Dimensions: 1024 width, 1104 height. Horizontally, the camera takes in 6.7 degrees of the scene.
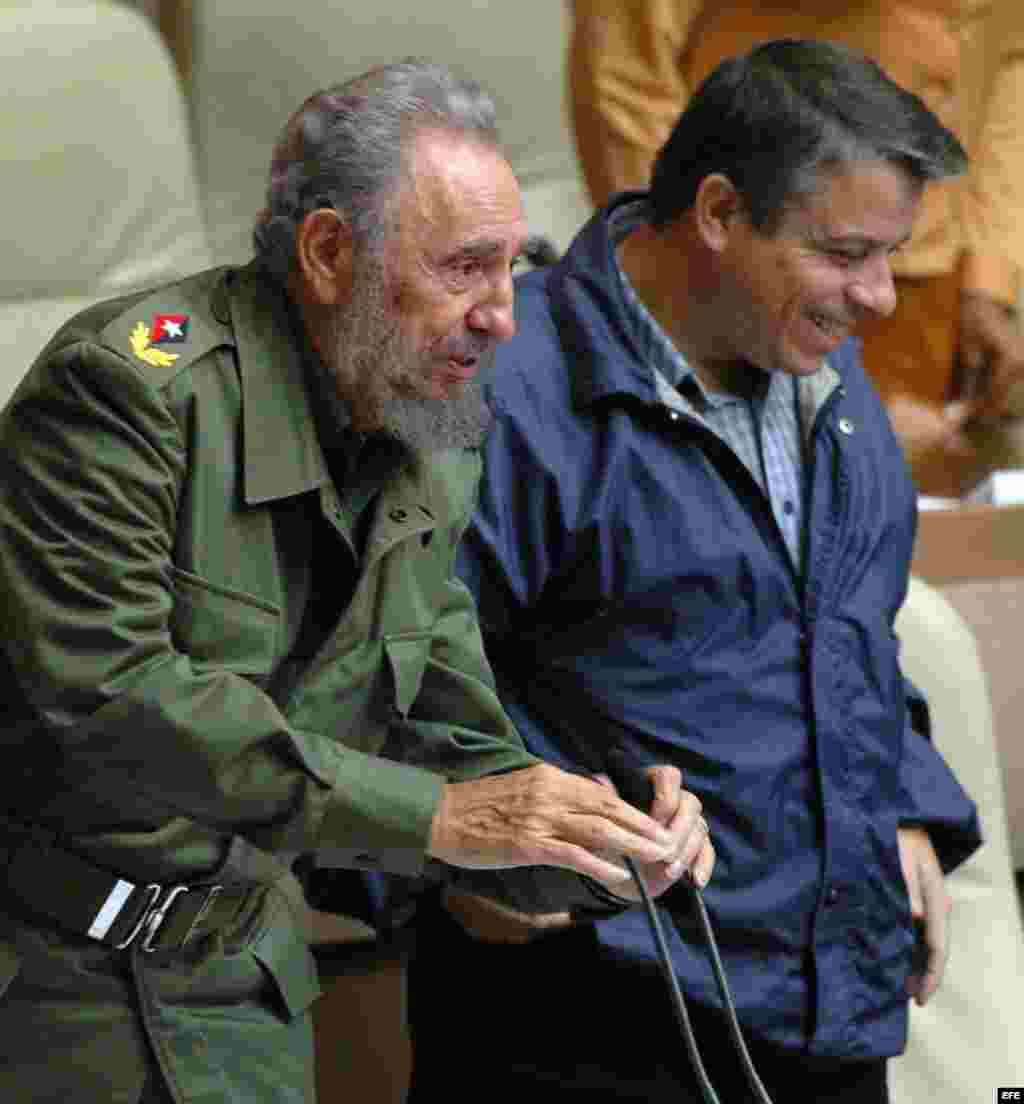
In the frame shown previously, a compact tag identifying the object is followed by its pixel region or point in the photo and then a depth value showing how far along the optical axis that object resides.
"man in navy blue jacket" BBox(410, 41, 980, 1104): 6.77
